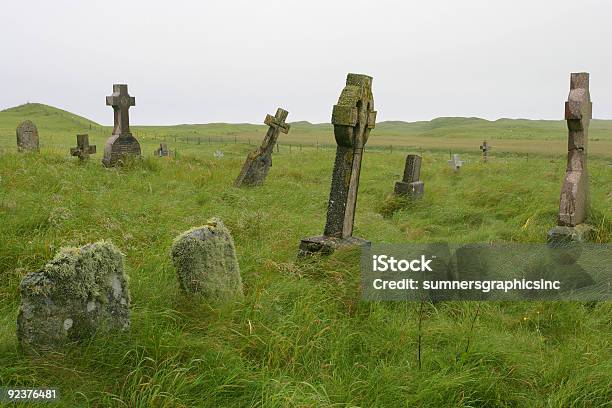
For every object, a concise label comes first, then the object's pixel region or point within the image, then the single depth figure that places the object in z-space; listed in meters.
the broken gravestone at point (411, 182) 12.86
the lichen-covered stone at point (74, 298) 3.45
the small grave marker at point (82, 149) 14.80
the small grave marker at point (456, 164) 18.45
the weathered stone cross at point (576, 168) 8.10
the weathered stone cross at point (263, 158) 13.72
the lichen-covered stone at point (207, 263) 4.36
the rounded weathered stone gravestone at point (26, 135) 17.30
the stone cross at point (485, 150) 25.83
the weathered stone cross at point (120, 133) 14.72
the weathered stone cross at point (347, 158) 6.84
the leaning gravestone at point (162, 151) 23.55
